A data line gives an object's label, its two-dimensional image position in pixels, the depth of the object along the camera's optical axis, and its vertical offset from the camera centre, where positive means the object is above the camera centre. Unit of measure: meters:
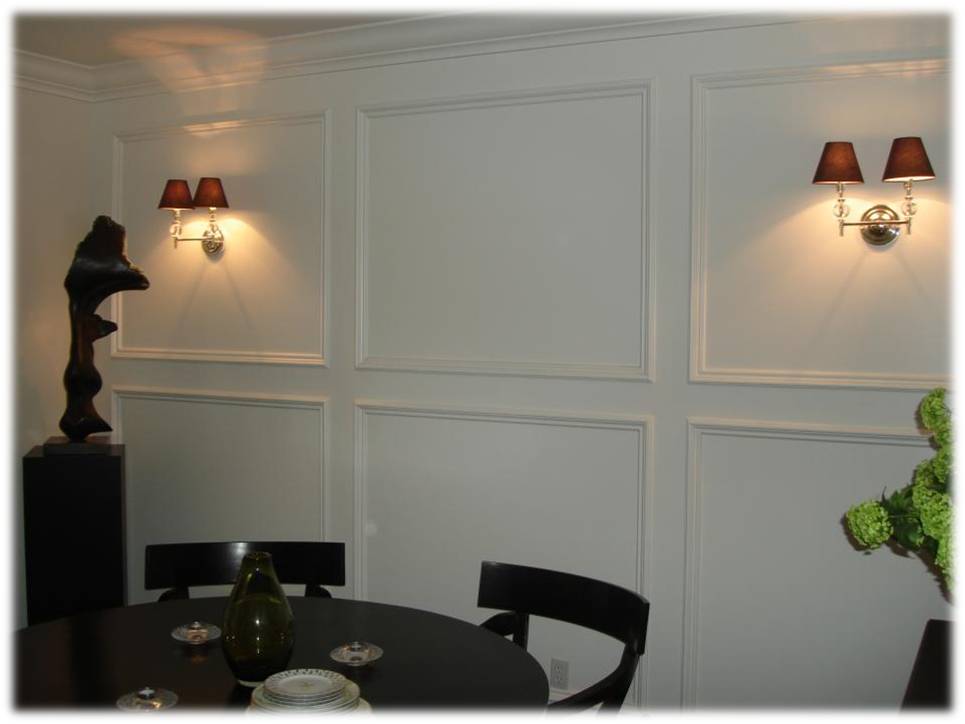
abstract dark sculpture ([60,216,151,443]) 3.74 +0.14
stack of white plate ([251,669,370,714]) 1.76 -0.63
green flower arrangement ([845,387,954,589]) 1.94 -0.35
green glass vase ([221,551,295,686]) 1.90 -0.54
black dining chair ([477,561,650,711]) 2.37 -0.66
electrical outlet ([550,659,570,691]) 3.49 -1.15
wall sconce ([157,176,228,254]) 3.98 +0.53
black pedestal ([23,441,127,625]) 3.72 -0.74
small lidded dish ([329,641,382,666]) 2.07 -0.65
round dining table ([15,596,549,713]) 1.89 -0.66
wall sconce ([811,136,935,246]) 2.78 +0.45
